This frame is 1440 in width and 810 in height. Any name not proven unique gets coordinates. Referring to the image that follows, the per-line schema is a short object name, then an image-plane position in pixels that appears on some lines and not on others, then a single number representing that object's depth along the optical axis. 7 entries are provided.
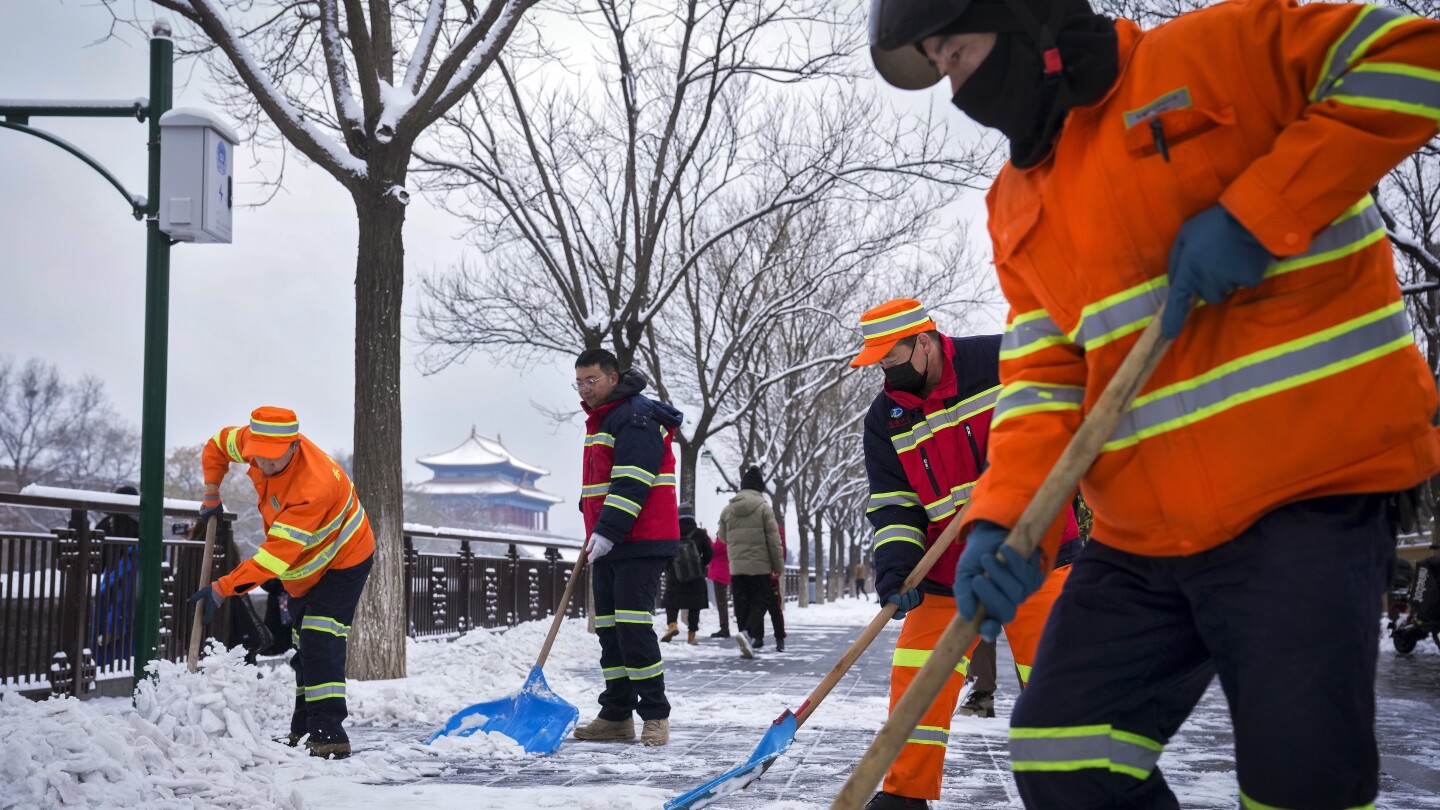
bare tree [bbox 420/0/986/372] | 15.18
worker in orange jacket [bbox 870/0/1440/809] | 1.84
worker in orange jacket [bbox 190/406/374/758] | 5.62
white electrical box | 6.64
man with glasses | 6.36
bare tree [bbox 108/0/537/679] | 8.80
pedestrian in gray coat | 13.84
